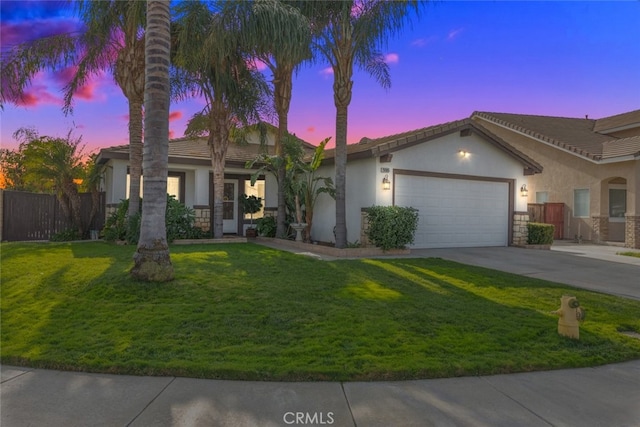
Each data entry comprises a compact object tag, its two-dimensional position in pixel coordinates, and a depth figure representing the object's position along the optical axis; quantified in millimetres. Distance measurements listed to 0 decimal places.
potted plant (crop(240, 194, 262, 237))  15773
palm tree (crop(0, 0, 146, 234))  10461
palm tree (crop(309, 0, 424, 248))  10188
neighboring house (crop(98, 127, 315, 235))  14148
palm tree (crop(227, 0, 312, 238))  9594
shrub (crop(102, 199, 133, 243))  12539
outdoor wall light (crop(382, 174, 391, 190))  11969
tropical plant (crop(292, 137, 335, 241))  12539
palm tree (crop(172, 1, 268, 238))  10227
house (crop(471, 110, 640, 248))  16391
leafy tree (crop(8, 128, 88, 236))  13969
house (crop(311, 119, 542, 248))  12273
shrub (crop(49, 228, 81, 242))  14336
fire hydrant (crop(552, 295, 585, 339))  4594
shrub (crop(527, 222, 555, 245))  14320
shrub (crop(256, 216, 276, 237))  15165
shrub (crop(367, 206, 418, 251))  11109
